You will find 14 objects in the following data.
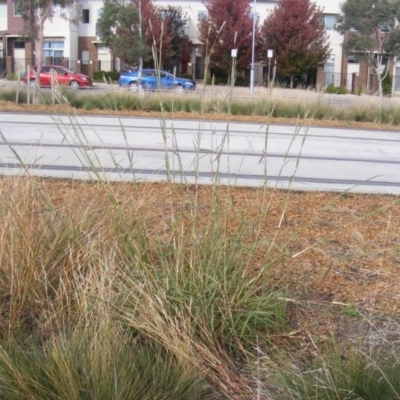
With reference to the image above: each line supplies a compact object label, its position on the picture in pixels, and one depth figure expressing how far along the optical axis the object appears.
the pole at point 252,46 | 40.81
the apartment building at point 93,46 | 50.66
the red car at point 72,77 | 36.62
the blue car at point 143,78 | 29.15
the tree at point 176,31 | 47.56
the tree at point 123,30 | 37.10
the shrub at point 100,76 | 46.47
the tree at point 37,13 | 20.97
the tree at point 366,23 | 36.19
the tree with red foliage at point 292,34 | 45.19
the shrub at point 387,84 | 45.48
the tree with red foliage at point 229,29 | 43.16
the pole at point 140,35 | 36.96
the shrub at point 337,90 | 42.16
